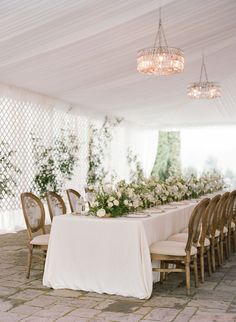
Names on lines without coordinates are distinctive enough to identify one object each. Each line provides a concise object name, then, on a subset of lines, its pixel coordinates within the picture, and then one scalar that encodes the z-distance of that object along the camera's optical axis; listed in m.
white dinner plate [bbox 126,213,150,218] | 4.51
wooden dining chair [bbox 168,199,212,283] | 4.69
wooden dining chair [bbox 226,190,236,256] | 5.93
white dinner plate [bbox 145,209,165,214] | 4.96
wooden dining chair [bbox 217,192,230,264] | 5.40
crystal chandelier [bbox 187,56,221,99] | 7.94
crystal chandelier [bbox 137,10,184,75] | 5.64
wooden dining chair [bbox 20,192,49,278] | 4.91
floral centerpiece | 4.52
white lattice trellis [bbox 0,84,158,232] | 8.46
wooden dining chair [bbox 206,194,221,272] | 4.85
